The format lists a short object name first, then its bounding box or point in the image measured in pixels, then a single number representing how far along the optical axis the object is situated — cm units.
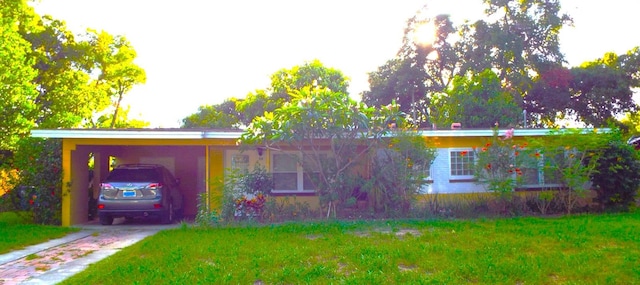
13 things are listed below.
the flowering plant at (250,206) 1304
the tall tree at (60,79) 2422
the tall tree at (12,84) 1789
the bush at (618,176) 1391
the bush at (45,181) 1342
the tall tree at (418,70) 3381
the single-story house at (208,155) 1341
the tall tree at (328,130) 1217
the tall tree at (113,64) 2981
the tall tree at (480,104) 2577
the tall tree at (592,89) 2927
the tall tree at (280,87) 3209
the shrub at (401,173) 1305
